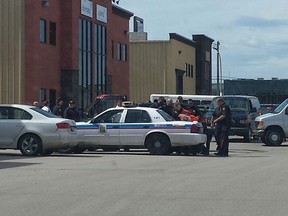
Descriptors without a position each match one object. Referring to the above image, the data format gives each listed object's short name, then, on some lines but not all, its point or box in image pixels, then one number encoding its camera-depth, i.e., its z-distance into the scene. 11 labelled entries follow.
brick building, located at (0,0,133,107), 34.53
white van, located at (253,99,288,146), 28.11
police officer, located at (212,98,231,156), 21.44
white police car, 21.19
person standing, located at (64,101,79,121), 25.89
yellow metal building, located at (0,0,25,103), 34.28
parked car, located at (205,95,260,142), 29.88
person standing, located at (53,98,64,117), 27.72
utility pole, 67.62
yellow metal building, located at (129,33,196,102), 58.59
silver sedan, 20.62
